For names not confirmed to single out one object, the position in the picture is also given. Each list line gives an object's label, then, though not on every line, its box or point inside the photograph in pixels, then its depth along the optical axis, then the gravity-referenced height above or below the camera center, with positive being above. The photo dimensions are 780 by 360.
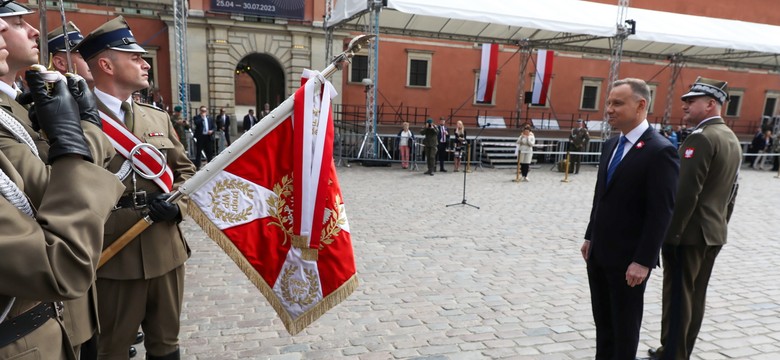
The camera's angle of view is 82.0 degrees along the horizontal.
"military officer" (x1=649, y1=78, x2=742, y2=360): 3.19 -0.64
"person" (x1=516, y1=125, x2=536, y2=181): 13.27 -1.01
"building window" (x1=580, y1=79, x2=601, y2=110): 26.62 +1.41
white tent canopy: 13.53 +3.18
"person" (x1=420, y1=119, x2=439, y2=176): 13.90 -1.07
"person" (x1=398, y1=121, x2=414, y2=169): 14.94 -1.14
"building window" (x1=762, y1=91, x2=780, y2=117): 30.36 +1.59
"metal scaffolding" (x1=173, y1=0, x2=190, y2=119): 12.73 +1.23
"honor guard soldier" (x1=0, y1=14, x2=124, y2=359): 1.07 -0.33
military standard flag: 2.32 -0.60
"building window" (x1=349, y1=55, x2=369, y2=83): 23.11 +1.88
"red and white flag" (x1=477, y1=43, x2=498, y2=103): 17.58 +1.56
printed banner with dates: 20.38 +4.27
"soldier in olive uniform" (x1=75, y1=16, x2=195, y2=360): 2.43 -0.76
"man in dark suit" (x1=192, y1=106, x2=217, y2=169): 13.30 -1.09
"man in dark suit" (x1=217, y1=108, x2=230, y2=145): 16.02 -0.83
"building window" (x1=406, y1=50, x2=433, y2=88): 23.92 +2.13
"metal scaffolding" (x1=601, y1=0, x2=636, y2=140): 14.49 +2.66
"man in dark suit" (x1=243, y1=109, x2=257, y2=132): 16.22 -0.69
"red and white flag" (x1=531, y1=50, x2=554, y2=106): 18.77 +1.63
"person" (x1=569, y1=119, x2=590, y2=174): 16.12 -0.77
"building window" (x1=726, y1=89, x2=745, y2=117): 29.50 +1.38
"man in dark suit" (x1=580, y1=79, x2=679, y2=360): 2.71 -0.56
